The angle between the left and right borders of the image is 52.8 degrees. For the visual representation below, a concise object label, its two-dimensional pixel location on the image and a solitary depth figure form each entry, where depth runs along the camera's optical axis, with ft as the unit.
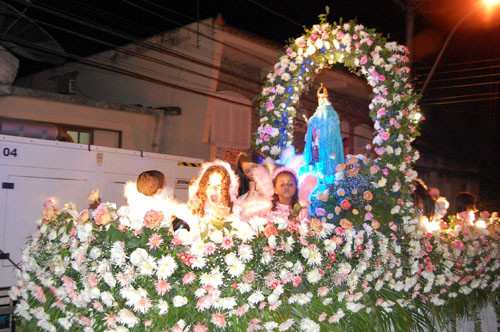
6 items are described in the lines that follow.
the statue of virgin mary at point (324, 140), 17.56
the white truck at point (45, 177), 20.03
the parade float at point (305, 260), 9.49
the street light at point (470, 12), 29.53
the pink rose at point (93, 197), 11.62
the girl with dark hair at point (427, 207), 17.02
